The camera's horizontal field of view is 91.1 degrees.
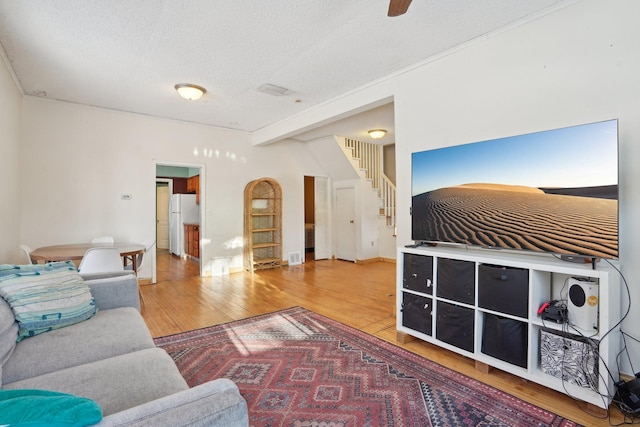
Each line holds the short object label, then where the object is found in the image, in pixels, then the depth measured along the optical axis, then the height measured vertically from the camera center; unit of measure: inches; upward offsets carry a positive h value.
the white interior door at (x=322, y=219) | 291.6 -8.6
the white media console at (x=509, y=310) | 71.4 -28.0
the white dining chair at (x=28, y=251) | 136.8 -17.5
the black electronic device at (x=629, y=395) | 69.0 -42.2
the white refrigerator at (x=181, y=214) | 312.2 -3.2
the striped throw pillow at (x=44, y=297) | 72.5 -21.0
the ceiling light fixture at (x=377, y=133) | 231.6 +57.6
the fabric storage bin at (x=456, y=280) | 91.0 -21.4
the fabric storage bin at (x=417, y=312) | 102.0 -34.4
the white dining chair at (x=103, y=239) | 171.2 -15.4
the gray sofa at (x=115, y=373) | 32.3 -28.5
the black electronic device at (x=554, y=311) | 76.2 -25.6
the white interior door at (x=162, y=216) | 354.6 -6.4
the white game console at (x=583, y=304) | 72.7 -22.6
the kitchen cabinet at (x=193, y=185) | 301.8 +26.2
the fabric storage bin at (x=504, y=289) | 80.7 -21.5
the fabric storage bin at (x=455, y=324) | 91.1 -34.8
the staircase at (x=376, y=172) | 267.3 +33.5
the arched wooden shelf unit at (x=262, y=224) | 236.8 -11.1
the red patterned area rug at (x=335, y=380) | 71.1 -46.7
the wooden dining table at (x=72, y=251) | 128.6 -18.0
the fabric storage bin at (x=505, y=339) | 81.7 -35.1
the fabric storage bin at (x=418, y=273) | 101.7 -21.3
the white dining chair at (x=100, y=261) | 123.8 -20.0
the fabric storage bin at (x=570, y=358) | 72.2 -36.0
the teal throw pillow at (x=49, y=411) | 26.7 -18.1
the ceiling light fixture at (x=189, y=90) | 149.1 +57.7
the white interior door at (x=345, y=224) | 279.6 -13.0
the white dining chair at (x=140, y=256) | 164.4 -24.3
